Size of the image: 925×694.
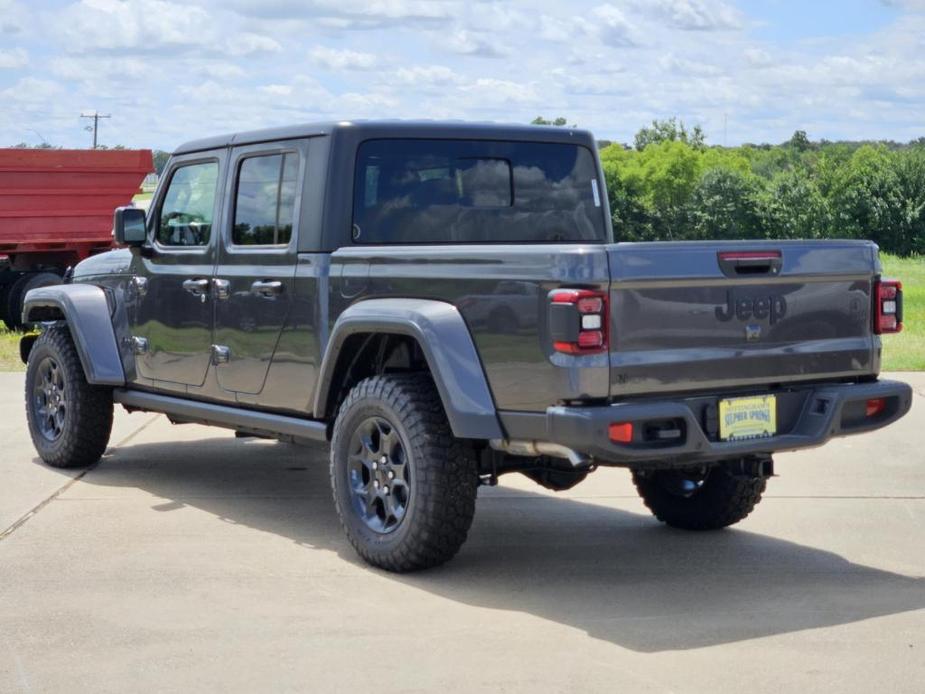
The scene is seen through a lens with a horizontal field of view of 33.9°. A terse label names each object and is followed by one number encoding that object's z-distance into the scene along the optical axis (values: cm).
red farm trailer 1908
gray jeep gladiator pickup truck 564
